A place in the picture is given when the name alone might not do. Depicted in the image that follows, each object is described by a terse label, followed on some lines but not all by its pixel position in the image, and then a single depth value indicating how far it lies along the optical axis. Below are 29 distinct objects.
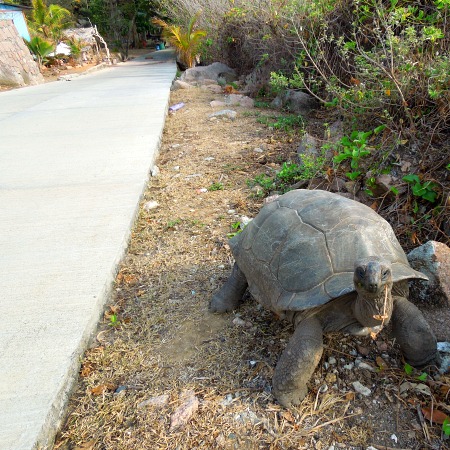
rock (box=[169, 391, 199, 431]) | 1.70
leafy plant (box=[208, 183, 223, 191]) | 3.98
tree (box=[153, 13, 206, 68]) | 13.34
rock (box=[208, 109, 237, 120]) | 6.66
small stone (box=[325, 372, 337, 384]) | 1.85
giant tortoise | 1.68
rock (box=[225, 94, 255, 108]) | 7.57
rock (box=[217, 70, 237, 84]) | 10.86
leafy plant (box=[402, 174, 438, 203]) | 2.68
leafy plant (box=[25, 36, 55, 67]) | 19.19
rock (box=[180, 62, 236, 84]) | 11.09
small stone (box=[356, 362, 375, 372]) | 1.89
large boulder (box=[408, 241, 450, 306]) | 2.10
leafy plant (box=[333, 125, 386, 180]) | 3.18
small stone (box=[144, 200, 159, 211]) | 3.66
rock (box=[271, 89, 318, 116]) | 6.56
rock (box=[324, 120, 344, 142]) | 4.23
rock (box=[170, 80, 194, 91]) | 10.16
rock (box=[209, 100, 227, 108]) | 7.68
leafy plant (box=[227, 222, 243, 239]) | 3.12
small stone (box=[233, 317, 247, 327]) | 2.24
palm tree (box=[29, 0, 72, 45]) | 21.17
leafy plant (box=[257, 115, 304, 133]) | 5.81
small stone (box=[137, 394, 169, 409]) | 1.79
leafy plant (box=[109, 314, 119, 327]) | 2.29
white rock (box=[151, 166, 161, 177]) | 4.40
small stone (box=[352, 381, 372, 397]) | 1.79
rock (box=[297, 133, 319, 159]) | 4.12
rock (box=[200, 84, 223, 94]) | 9.49
